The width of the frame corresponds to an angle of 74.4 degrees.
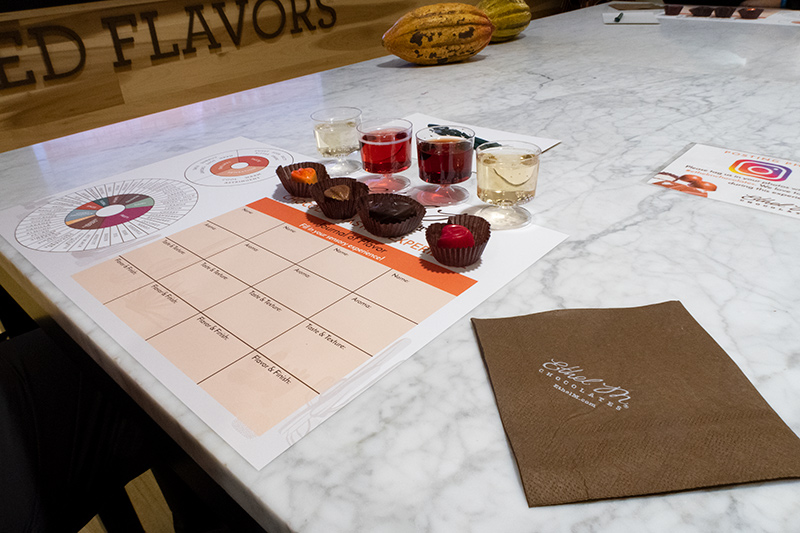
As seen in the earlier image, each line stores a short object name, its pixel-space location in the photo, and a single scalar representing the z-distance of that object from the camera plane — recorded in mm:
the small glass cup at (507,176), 762
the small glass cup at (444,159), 801
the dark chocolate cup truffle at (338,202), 776
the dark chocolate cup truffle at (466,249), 655
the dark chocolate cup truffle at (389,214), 726
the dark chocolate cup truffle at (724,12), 2111
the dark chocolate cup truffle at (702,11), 2141
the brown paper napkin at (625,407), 399
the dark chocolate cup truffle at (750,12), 2066
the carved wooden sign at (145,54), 1395
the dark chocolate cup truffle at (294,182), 858
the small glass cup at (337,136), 977
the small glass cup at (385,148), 851
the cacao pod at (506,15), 1847
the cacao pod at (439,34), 1574
